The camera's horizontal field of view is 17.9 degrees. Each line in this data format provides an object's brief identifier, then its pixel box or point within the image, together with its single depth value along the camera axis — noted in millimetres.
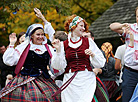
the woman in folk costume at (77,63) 6924
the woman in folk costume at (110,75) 9098
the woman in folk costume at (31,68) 7195
